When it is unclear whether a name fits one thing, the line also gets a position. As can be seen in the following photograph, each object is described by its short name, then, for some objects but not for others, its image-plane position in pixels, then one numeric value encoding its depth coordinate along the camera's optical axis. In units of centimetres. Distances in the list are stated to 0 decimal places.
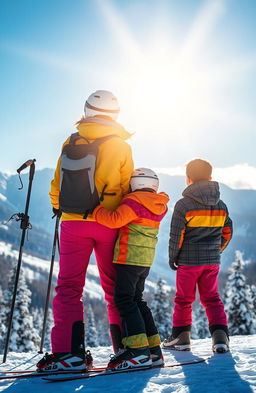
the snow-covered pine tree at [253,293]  2711
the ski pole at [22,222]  445
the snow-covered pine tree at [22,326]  2233
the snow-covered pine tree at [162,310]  2577
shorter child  332
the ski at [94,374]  298
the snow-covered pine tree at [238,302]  2116
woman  337
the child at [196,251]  447
